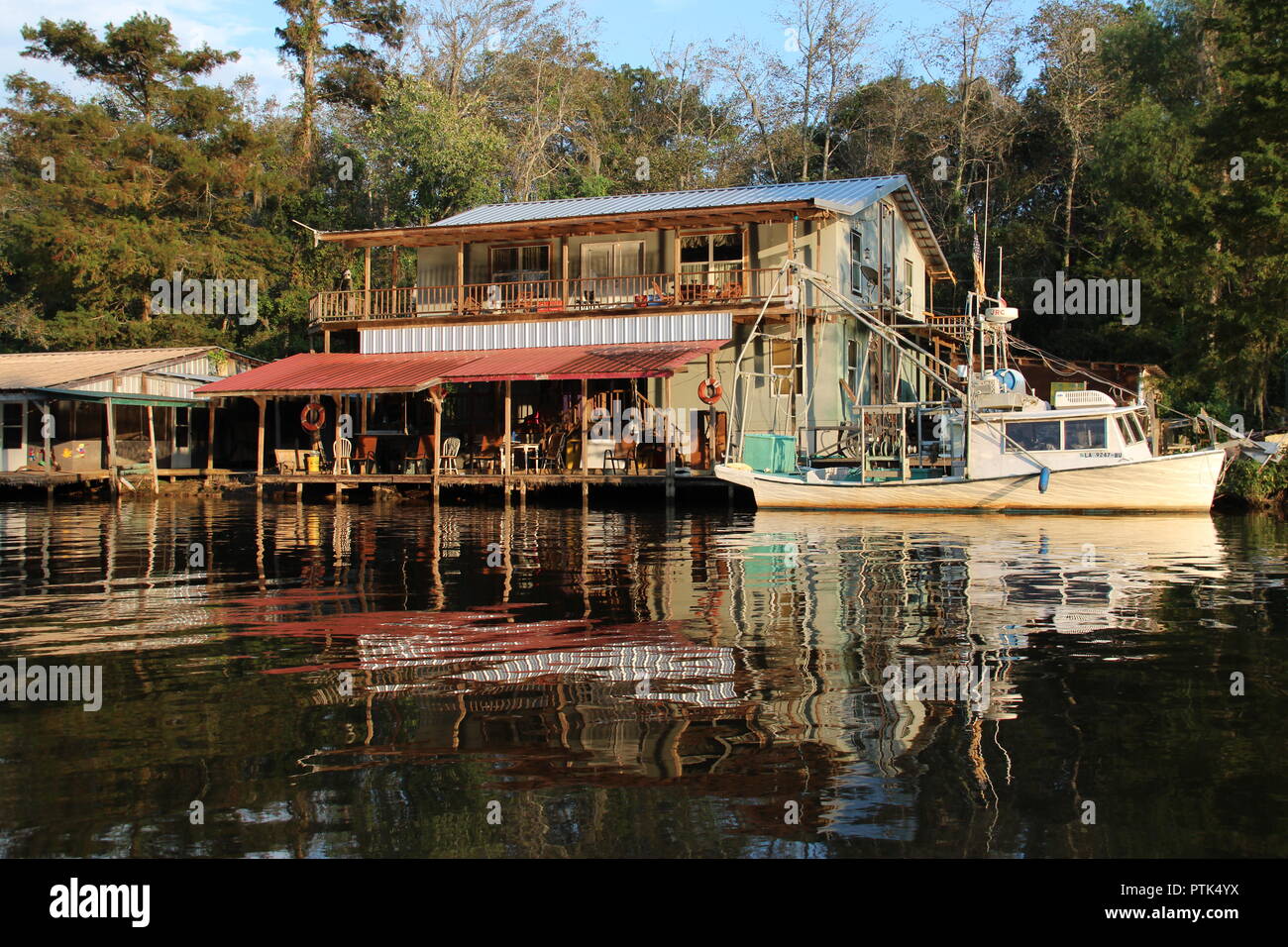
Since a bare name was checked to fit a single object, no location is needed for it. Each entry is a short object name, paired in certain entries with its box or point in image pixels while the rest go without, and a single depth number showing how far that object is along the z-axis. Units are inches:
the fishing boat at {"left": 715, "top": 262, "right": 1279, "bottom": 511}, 853.8
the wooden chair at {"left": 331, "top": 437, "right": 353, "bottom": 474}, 1202.6
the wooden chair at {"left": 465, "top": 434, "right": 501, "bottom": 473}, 1190.3
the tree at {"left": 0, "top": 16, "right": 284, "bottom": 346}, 1622.8
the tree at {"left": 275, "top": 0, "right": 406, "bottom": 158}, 1991.9
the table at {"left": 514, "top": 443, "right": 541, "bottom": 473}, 1162.0
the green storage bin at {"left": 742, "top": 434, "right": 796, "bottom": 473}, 1001.5
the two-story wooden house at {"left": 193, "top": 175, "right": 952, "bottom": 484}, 1128.8
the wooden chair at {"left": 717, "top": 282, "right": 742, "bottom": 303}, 1149.1
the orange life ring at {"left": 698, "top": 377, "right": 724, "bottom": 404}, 1024.9
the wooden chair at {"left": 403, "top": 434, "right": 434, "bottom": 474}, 1199.6
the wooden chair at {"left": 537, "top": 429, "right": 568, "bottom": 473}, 1175.6
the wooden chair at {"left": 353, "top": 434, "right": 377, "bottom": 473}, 1209.2
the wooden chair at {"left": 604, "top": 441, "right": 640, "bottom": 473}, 1124.5
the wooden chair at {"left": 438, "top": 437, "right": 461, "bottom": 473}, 1196.2
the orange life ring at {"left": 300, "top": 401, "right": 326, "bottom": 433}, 1204.5
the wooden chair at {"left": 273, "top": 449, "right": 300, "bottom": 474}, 1229.7
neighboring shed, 1302.9
